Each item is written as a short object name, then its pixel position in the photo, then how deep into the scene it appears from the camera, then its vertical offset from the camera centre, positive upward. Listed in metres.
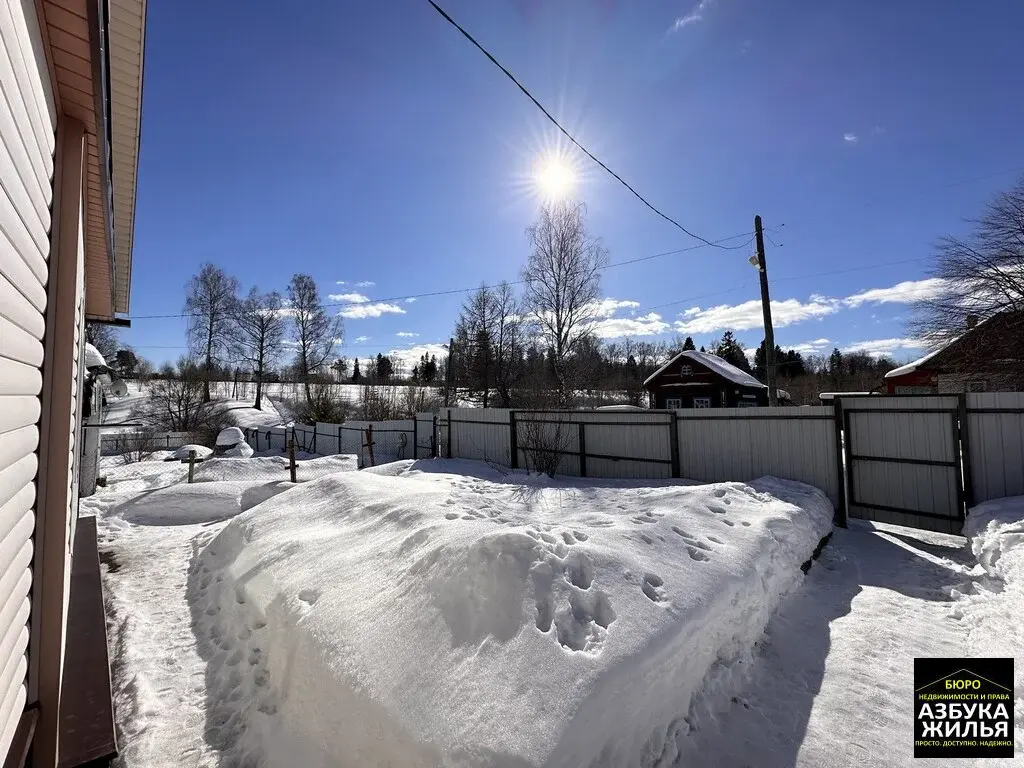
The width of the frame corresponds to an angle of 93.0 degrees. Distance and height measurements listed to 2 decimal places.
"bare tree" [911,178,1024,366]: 11.64 +2.53
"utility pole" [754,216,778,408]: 10.83 +1.50
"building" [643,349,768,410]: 20.30 +0.65
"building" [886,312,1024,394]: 11.45 +0.94
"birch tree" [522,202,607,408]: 17.03 +4.01
